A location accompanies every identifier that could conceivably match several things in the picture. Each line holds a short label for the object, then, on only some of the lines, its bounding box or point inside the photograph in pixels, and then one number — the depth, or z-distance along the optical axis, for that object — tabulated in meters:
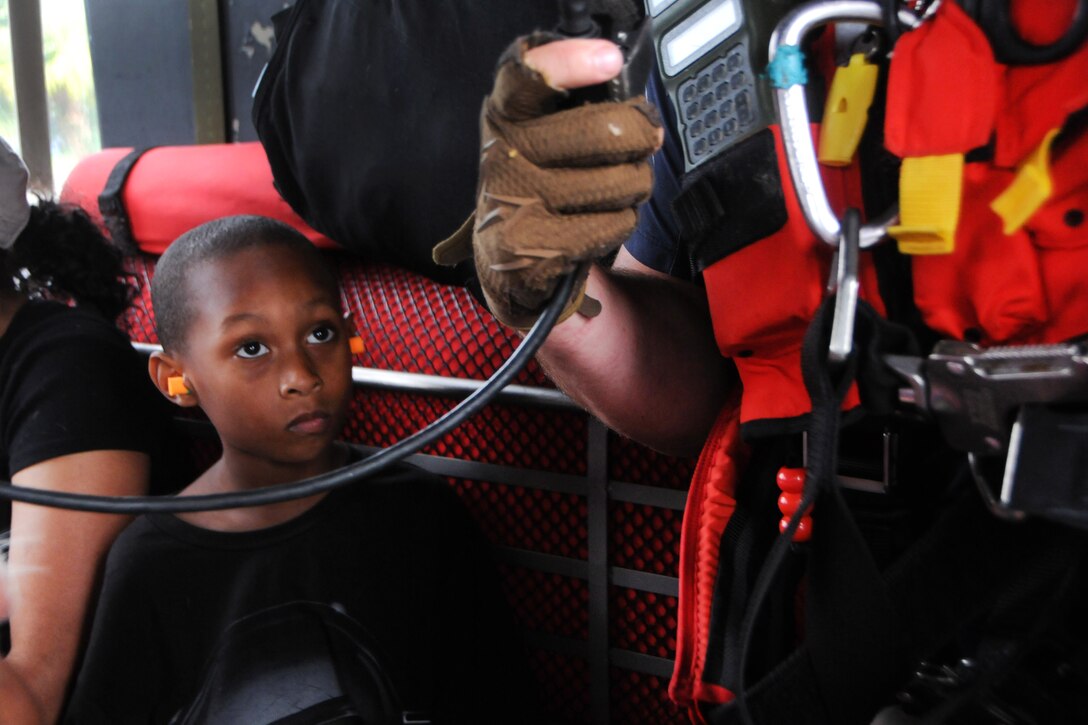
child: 1.13
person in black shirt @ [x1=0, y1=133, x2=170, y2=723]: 1.15
